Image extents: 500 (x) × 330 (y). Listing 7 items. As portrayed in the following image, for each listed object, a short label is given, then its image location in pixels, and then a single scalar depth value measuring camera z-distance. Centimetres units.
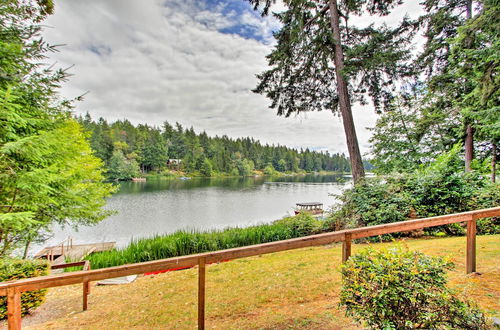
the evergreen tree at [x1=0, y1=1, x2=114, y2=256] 353
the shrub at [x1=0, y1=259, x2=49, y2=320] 368
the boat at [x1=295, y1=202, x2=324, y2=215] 1788
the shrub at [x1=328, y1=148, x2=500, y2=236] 699
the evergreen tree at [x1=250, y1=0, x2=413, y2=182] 788
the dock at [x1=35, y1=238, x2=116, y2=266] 957
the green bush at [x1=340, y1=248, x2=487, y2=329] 153
